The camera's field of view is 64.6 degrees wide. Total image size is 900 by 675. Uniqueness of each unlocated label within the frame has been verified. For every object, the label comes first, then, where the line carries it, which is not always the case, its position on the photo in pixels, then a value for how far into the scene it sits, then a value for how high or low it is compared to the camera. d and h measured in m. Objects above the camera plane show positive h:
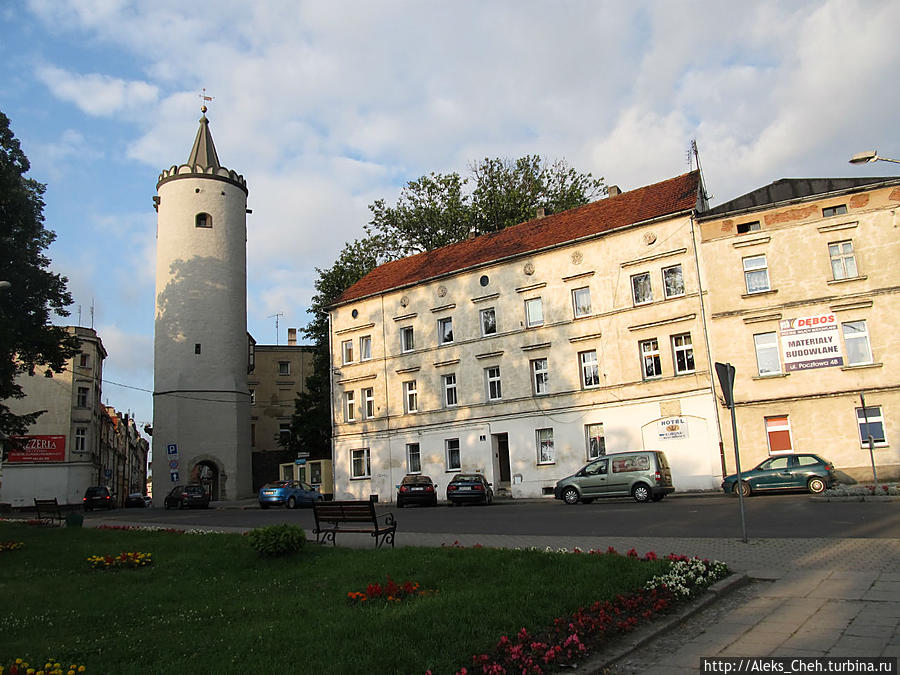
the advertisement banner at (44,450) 52.43 +2.71
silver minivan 25.50 -1.02
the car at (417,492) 33.25 -1.32
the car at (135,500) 61.09 -1.65
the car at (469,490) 31.88 -1.30
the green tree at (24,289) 24.88 +7.47
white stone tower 46.88 +9.09
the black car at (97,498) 47.19 -0.97
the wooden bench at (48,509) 25.26 -0.78
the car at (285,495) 38.09 -1.22
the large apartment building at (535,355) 31.30 +5.06
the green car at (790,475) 24.27 -1.19
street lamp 18.86 +7.25
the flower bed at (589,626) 5.73 -1.59
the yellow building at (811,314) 27.36 +4.98
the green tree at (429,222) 48.66 +16.27
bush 12.27 -1.16
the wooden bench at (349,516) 13.53 -0.93
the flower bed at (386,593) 8.00 -1.44
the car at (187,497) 40.94 -1.09
